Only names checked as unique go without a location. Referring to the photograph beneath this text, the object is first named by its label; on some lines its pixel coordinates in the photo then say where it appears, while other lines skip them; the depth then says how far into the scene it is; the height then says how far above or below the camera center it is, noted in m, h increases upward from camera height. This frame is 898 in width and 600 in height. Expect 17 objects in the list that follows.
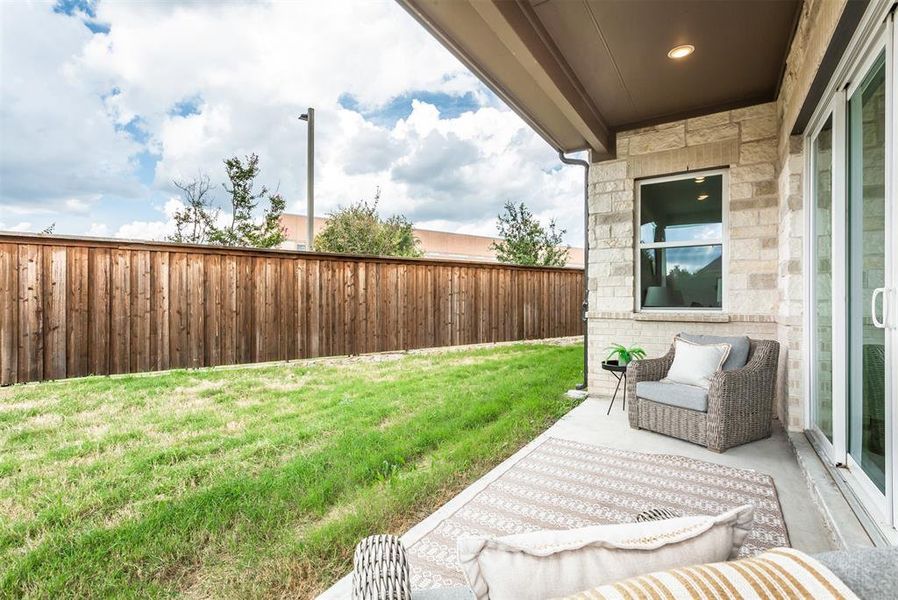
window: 4.16 +0.59
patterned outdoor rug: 1.90 -1.12
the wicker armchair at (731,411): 2.97 -0.86
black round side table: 3.94 -0.66
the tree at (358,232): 10.65 +1.75
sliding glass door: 1.63 +0.10
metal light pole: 7.73 +2.34
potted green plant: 4.08 -0.55
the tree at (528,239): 13.10 +1.91
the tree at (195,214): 8.02 +1.71
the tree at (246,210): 8.42 +1.87
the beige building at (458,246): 15.77 +2.13
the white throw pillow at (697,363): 3.28 -0.53
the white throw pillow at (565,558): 0.56 -0.36
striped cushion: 0.44 -0.32
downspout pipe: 4.74 +0.62
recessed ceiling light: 3.05 +1.85
